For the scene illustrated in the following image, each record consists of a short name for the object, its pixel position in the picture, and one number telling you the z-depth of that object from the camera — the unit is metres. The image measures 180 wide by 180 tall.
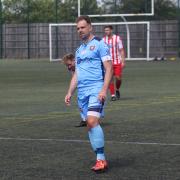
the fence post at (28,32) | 60.52
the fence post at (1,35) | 60.31
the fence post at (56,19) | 57.01
